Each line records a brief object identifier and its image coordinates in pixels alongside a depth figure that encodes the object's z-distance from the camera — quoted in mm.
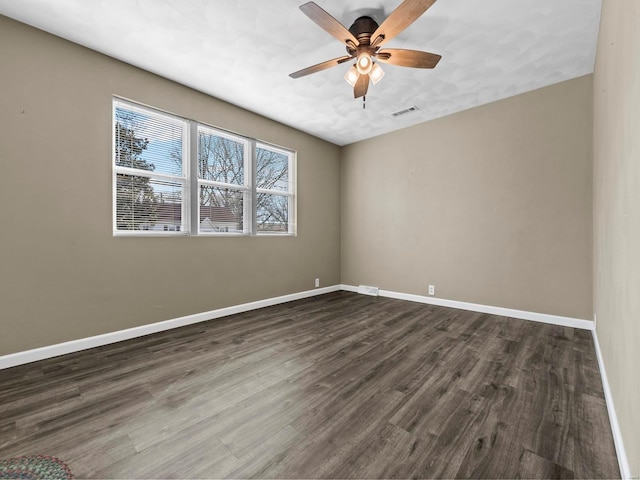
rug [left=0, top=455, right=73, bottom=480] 1237
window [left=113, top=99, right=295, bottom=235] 2979
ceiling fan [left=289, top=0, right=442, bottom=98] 1878
